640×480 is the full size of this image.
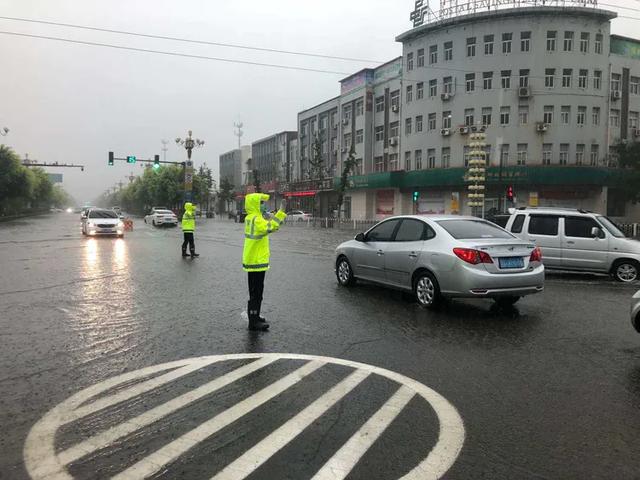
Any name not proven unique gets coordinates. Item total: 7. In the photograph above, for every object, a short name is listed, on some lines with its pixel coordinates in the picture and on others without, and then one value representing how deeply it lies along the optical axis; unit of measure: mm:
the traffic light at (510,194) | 34781
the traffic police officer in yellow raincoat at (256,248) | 6812
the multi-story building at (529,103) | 41562
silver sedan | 7723
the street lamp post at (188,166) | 50031
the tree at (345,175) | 50809
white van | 12172
